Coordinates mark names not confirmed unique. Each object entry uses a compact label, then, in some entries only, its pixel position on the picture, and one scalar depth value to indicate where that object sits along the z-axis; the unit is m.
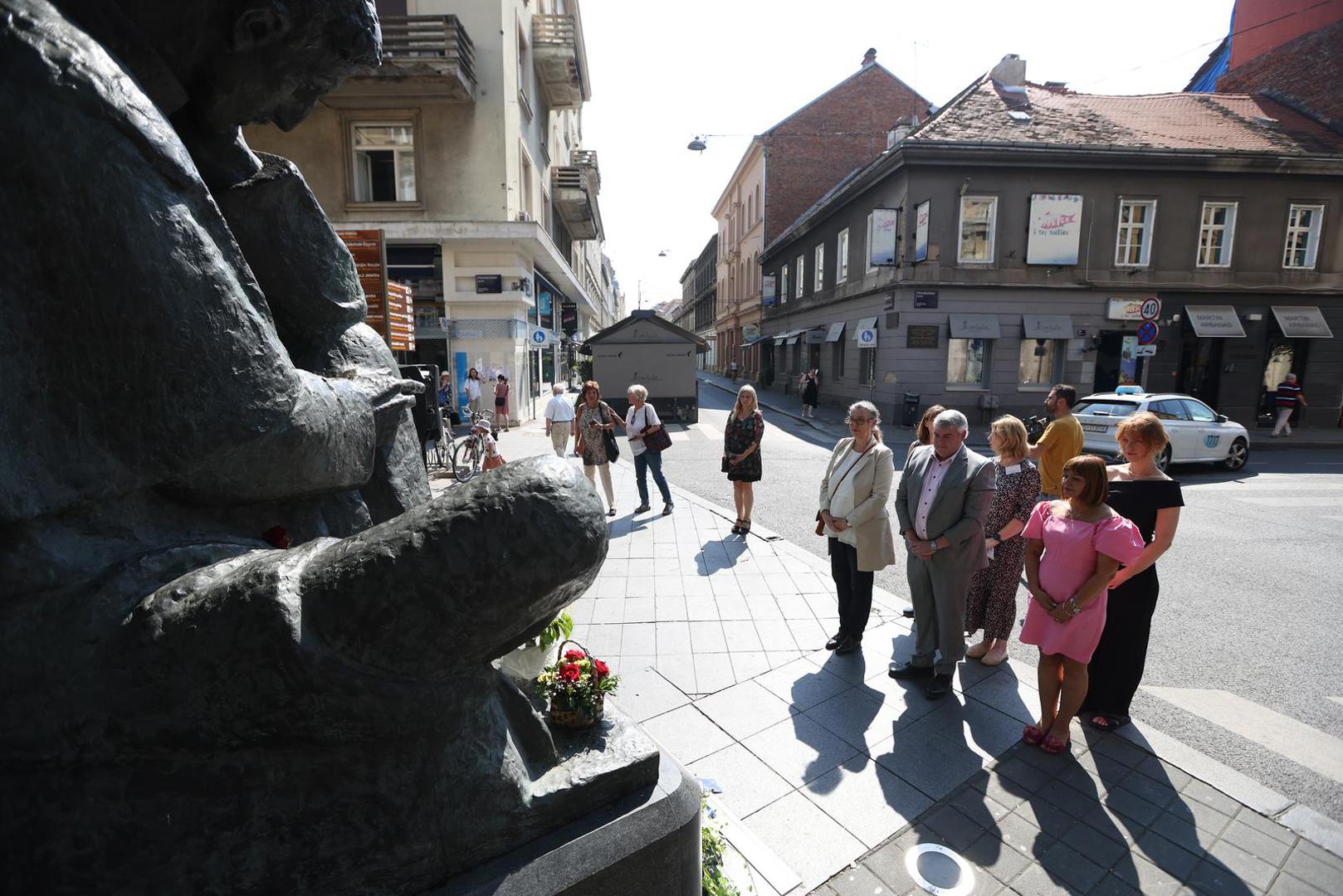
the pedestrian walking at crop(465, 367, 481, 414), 15.80
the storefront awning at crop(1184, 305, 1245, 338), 19.48
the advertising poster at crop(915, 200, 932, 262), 18.94
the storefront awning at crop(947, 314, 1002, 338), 19.20
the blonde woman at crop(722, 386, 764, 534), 7.90
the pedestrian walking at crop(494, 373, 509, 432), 16.62
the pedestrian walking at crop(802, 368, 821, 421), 21.14
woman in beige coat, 4.64
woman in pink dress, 3.50
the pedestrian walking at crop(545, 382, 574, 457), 11.08
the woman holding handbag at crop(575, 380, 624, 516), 8.66
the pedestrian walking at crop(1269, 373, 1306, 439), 17.77
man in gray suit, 4.14
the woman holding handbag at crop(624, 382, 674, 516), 8.70
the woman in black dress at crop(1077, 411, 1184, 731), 3.80
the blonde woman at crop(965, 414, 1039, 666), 4.65
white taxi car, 12.56
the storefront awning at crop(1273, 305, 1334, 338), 19.53
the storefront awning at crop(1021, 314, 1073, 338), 19.39
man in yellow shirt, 6.54
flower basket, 1.85
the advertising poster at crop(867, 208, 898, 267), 19.27
